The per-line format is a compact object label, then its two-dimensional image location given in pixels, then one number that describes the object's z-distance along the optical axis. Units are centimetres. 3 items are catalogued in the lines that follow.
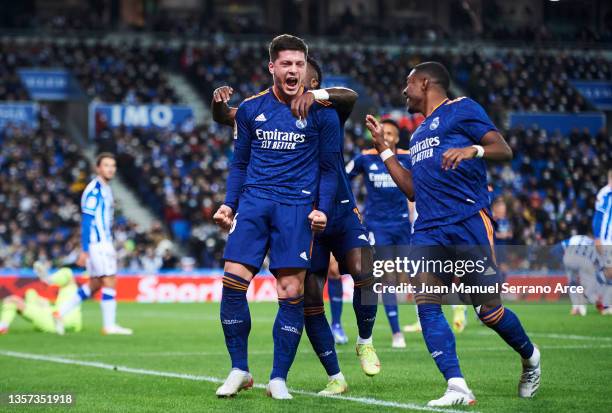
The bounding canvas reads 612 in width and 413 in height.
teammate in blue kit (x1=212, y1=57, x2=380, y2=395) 1577
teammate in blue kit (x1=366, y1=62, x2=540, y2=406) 1445
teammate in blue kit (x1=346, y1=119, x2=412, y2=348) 2495
